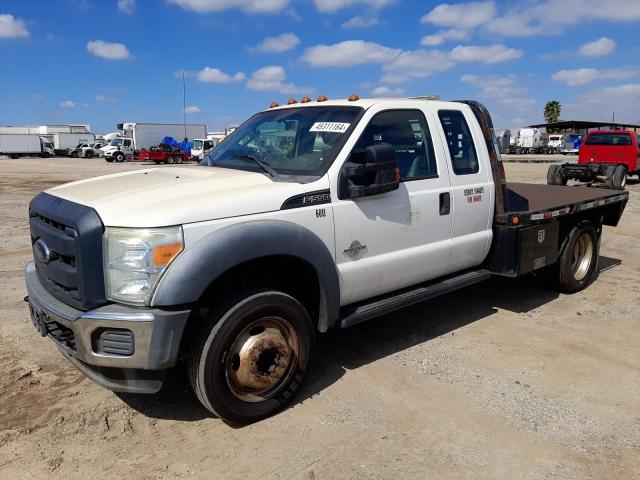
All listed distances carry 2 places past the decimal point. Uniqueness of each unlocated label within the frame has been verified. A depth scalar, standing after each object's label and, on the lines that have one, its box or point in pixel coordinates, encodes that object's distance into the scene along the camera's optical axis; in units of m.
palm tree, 89.69
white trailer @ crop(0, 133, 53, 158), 50.09
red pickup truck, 16.84
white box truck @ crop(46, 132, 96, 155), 55.09
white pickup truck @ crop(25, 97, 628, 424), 2.94
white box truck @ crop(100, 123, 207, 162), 43.06
